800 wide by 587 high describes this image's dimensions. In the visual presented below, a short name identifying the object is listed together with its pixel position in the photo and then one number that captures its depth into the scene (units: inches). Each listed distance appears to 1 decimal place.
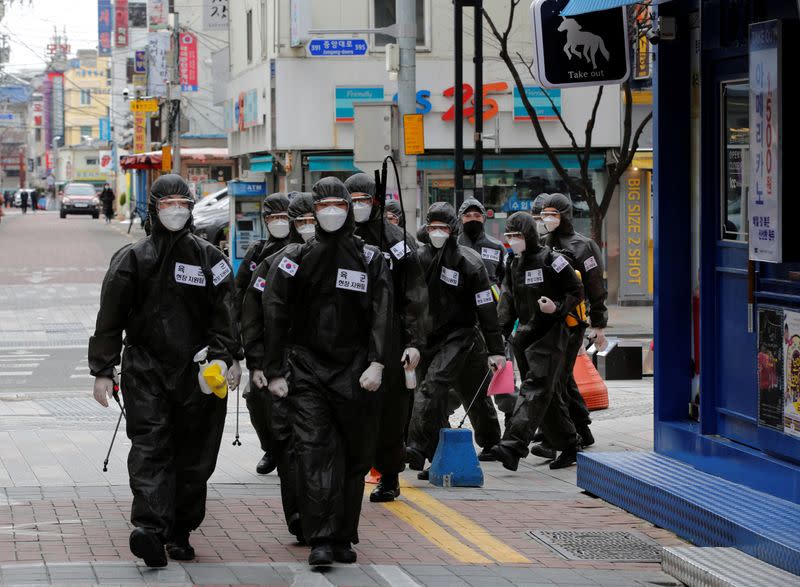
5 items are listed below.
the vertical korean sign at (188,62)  1953.7
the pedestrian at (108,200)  2699.3
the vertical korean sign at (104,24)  3725.4
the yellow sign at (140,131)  2694.4
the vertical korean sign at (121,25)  3275.1
